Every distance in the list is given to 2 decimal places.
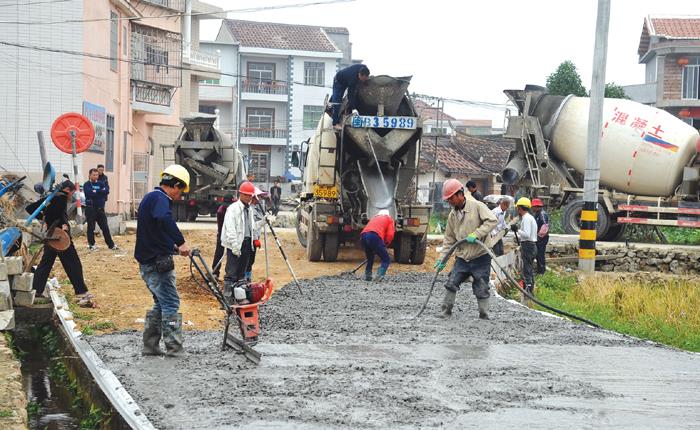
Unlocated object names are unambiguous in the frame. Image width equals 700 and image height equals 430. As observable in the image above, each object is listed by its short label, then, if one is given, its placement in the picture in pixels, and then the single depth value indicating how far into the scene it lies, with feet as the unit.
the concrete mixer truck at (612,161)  82.48
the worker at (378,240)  55.58
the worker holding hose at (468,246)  40.63
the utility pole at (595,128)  62.80
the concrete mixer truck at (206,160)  108.27
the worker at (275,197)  135.45
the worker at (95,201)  65.92
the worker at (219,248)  51.75
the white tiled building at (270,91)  214.28
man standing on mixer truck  61.72
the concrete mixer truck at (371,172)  62.03
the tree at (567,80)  146.51
